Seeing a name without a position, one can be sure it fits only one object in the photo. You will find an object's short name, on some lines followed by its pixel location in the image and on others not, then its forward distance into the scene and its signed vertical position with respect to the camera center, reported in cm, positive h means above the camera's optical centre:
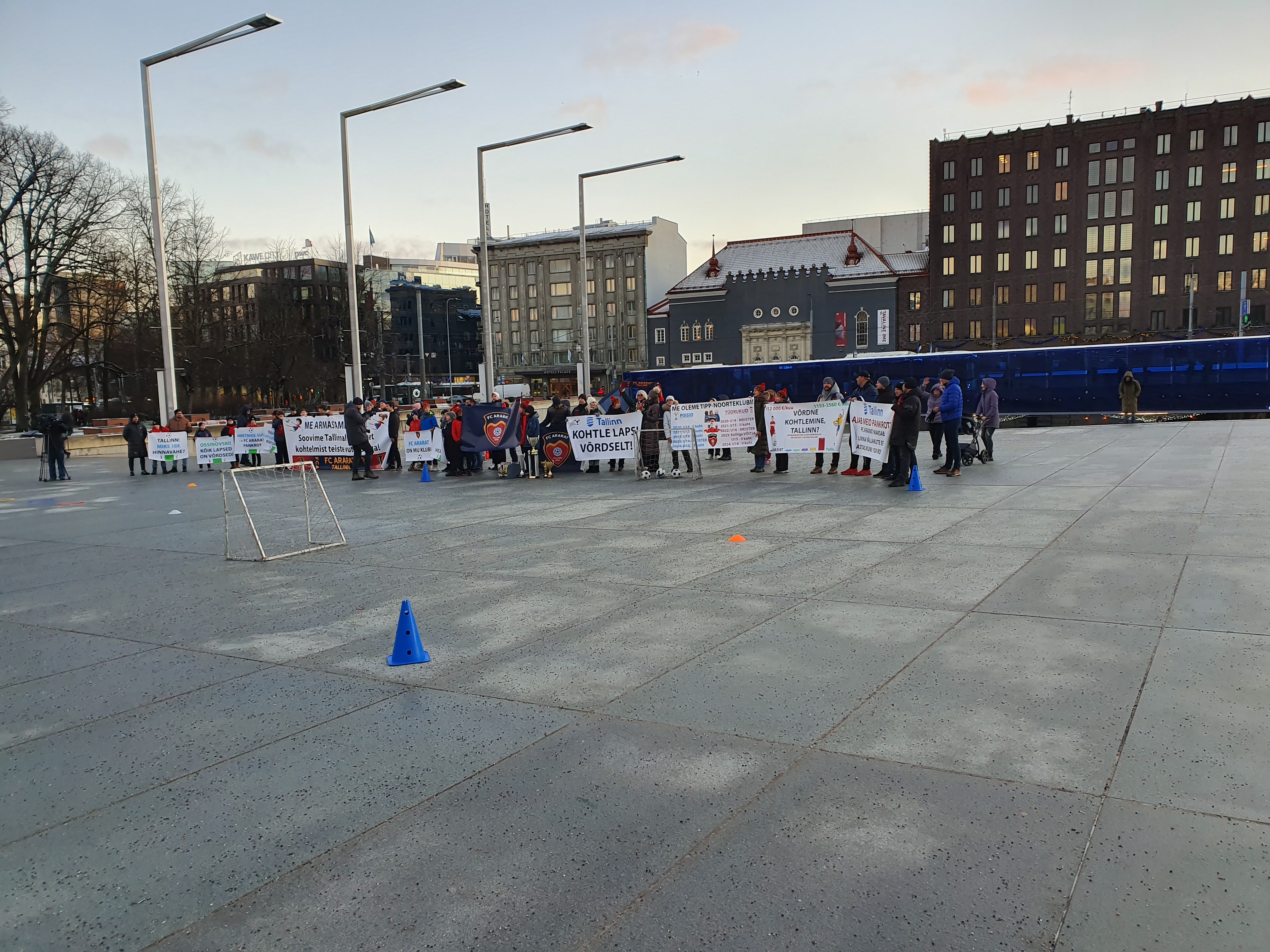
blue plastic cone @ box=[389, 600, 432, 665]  639 -187
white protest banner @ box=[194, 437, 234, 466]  2617 -147
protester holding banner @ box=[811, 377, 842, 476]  2095 -13
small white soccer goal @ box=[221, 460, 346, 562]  1164 -205
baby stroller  1859 -146
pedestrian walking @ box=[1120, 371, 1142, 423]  3097 -52
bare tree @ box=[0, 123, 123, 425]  4144 +893
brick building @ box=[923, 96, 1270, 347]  8750 +1657
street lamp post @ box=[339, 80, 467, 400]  2364 +415
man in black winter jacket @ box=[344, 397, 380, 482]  2080 -85
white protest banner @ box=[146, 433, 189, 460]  2514 -129
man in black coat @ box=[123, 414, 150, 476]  2469 -102
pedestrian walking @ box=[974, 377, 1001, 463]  1847 -60
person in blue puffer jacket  1650 -60
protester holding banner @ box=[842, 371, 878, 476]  1767 -25
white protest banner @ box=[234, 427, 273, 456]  2600 -123
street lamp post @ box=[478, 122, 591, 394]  2523 +482
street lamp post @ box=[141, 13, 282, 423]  1903 +579
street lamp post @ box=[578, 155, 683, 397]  3055 +581
